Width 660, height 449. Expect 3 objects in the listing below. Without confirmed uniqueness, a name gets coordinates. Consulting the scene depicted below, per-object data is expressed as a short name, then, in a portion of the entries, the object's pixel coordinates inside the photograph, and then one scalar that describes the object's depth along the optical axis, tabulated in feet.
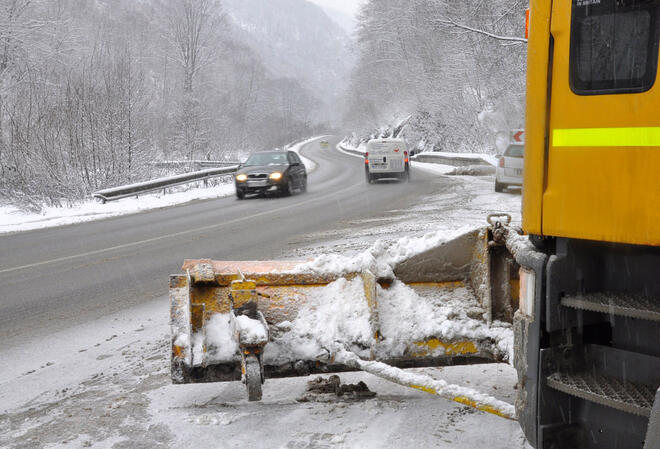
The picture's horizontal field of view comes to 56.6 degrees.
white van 83.61
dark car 64.34
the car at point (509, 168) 58.03
